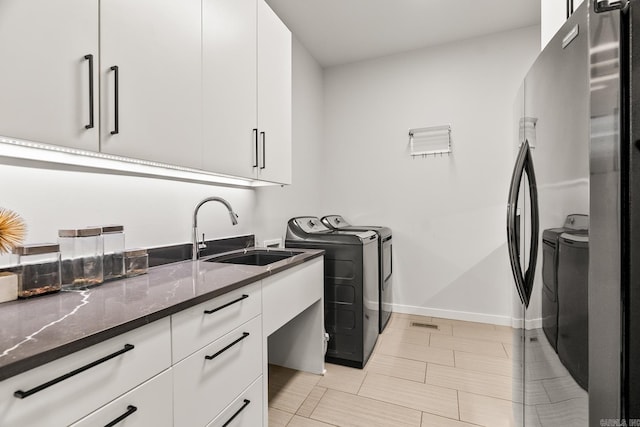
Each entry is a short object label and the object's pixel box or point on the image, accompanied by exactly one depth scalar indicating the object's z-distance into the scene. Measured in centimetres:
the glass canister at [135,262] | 129
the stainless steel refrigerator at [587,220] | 64
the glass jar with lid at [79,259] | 110
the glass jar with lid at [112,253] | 121
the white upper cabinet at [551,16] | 136
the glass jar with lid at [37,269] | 94
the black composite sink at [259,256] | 198
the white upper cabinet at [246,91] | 147
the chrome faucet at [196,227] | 171
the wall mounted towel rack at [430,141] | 307
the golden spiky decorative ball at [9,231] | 92
